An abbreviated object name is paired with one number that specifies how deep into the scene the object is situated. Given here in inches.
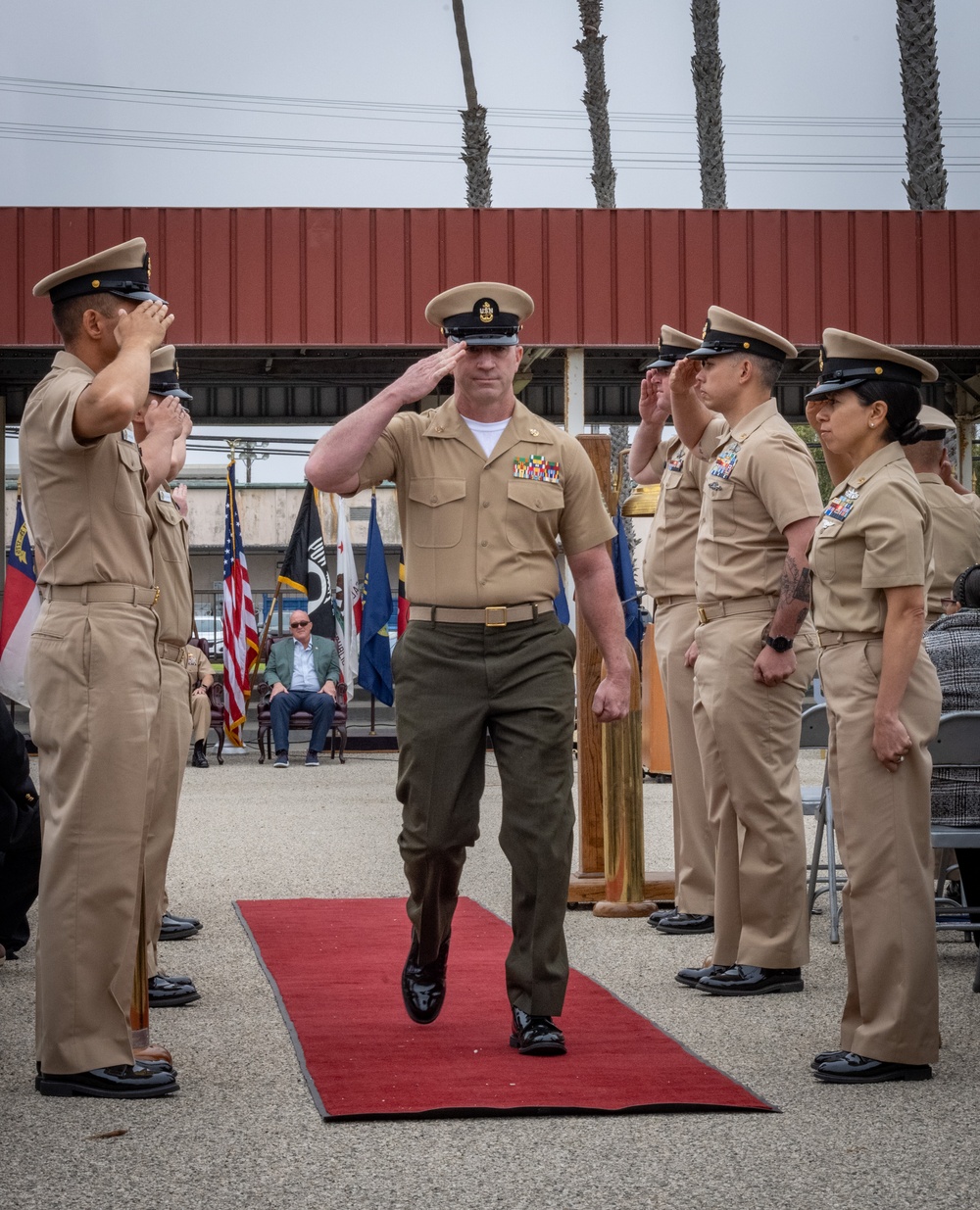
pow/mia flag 718.5
